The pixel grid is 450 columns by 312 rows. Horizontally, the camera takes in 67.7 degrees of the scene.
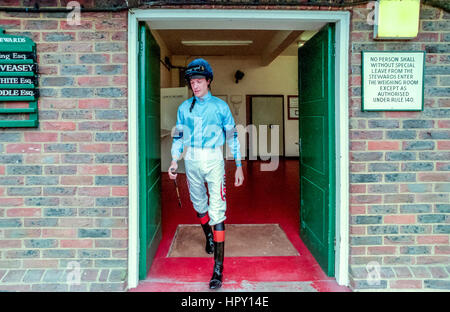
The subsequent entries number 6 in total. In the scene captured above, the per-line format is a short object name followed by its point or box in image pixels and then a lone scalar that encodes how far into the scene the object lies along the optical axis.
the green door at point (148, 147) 2.73
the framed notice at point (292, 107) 10.68
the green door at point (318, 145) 2.80
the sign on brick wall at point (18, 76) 2.46
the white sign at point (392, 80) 2.60
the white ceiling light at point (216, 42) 8.43
